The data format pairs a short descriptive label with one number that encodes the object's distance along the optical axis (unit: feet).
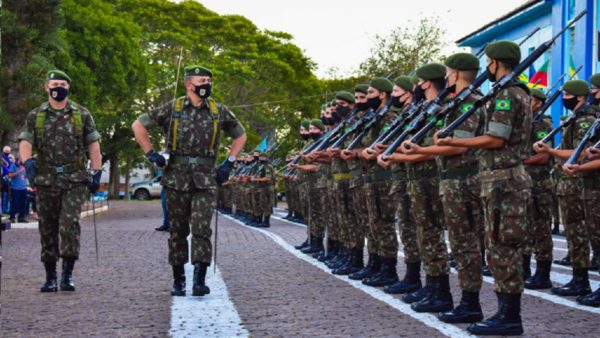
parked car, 169.17
